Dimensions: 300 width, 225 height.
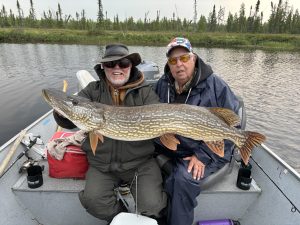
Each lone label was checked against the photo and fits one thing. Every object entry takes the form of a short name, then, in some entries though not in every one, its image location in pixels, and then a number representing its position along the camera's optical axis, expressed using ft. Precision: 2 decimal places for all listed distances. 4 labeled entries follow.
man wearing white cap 6.38
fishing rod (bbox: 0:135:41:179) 7.34
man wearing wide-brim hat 6.36
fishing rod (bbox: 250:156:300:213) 6.30
